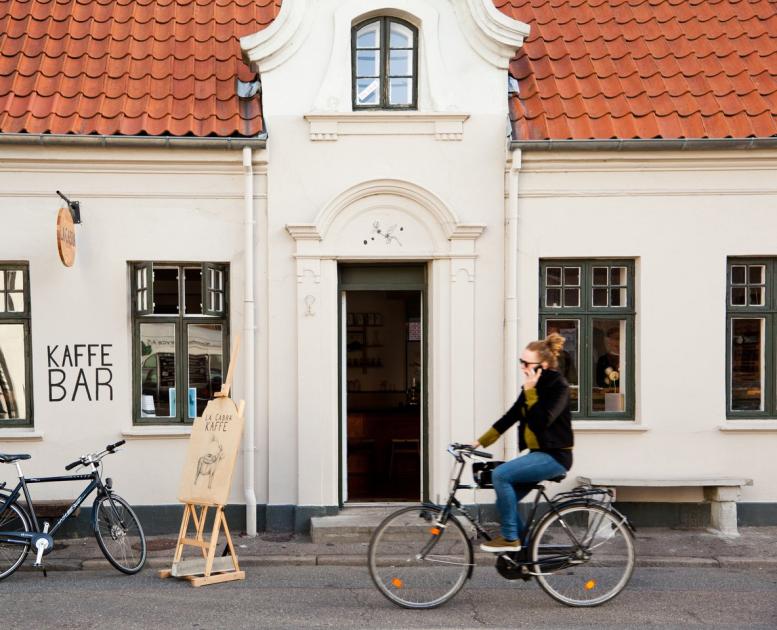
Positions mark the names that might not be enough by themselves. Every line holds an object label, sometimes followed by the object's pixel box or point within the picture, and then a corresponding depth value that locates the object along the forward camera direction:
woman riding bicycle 6.86
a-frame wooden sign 7.84
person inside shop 10.15
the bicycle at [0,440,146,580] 7.89
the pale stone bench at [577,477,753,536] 9.56
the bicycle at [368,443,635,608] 6.88
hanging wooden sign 8.87
